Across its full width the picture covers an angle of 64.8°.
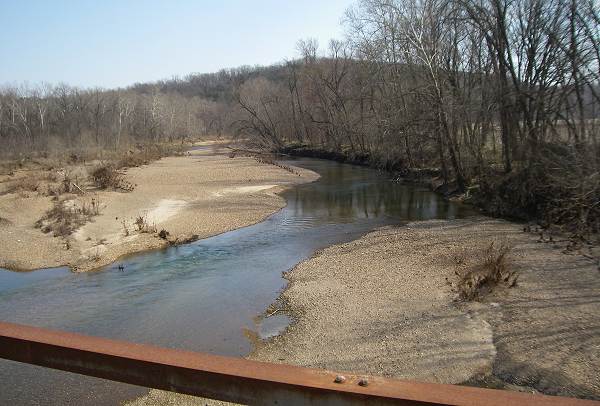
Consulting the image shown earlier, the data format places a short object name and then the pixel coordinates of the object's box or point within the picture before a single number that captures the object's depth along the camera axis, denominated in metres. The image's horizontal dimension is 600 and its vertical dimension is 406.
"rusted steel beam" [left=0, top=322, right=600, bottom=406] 1.75
